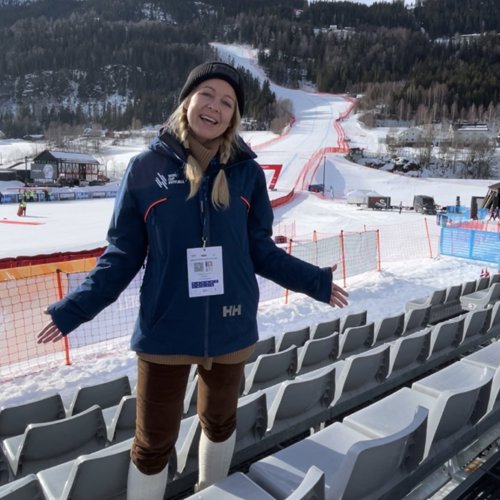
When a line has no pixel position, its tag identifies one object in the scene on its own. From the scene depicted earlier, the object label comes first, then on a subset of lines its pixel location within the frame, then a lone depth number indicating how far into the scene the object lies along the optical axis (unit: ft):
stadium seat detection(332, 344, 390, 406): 9.70
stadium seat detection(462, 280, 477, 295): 20.67
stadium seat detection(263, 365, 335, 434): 8.18
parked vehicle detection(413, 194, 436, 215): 100.67
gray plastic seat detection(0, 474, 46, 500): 5.43
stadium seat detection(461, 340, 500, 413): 10.05
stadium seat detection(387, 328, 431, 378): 11.19
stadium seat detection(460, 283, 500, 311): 18.72
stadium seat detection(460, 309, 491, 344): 13.85
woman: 5.49
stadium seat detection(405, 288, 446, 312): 18.90
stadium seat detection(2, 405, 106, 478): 7.35
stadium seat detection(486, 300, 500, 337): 15.39
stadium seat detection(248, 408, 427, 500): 5.59
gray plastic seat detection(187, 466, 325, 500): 5.72
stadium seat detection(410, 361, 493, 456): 7.15
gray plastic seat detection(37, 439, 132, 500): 5.76
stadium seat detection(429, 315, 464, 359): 12.46
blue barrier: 42.06
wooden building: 168.86
